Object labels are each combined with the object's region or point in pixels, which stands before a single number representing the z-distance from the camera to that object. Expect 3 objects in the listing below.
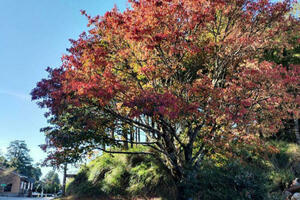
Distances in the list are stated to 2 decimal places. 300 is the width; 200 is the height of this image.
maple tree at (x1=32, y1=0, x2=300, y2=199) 6.54
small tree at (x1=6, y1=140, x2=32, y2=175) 60.19
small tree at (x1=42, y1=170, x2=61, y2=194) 49.16
